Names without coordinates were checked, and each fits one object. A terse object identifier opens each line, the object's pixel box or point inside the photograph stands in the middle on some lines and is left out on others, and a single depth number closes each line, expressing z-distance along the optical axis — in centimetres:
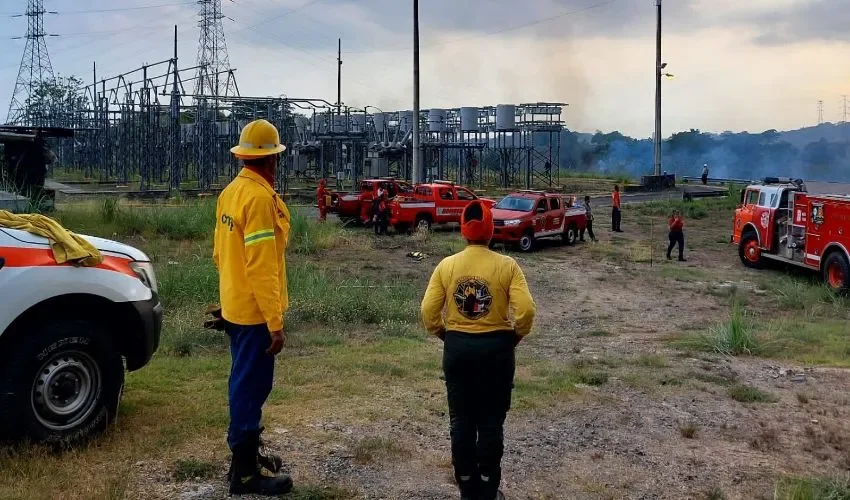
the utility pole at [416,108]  3109
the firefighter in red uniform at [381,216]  2505
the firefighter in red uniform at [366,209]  2661
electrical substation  3619
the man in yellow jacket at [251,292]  470
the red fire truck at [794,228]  1650
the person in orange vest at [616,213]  2686
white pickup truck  532
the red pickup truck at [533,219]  2219
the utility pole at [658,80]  4154
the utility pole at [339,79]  6142
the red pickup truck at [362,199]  2664
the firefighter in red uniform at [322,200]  2663
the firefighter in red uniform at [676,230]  2062
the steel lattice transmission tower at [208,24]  5940
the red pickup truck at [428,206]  2531
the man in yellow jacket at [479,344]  489
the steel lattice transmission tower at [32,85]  4961
